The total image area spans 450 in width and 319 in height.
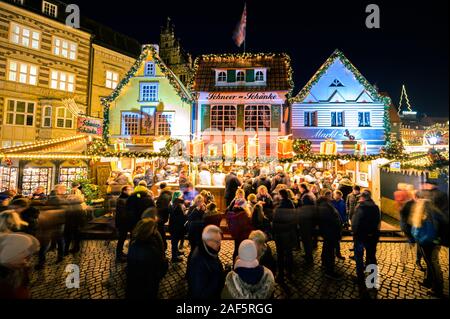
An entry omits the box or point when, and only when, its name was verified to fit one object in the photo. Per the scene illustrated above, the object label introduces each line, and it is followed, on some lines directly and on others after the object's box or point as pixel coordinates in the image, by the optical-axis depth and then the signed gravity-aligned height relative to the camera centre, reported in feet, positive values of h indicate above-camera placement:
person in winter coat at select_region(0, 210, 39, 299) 10.14 -4.29
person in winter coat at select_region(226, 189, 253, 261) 19.17 -4.18
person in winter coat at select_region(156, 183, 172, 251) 23.59 -3.70
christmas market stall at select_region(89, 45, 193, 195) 54.44 +14.88
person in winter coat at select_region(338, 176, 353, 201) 33.58 -1.79
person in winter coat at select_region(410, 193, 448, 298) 17.29 -4.65
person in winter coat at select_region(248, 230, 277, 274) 13.73 -4.87
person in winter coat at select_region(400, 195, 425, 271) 19.93 -3.68
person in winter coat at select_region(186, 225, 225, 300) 11.33 -4.87
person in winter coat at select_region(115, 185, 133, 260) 22.76 -5.06
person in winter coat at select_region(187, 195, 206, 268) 18.63 -4.09
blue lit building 51.60 +15.25
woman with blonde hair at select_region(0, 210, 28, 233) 16.31 -3.81
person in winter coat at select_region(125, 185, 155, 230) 22.52 -3.35
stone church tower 86.17 +45.07
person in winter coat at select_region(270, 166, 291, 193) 34.81 -0.92
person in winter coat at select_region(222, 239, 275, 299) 9.94 -4.65
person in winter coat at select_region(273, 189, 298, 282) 19.34 -4.88
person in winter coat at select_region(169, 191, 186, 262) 22.97 -5.10
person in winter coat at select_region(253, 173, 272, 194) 33.66 -1.09
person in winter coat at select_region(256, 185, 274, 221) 24.75 -3.01
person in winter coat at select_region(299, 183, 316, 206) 22.53 -2.44
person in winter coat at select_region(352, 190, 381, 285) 18.58 -4.49
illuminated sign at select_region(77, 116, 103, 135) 43.21 +8.86
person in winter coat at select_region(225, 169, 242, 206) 34.17 -1.93
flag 49.29 +31.17
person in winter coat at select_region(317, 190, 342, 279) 20.34 -5.01
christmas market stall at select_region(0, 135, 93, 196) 42.29 +1.24
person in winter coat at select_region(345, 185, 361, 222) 27.55 -2.83
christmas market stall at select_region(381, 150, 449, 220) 28.35 +0.56
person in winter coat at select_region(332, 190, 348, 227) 26.95 -3.22
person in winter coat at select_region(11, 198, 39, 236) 20.01 -3.82
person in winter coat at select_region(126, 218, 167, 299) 12.53 -5.11
